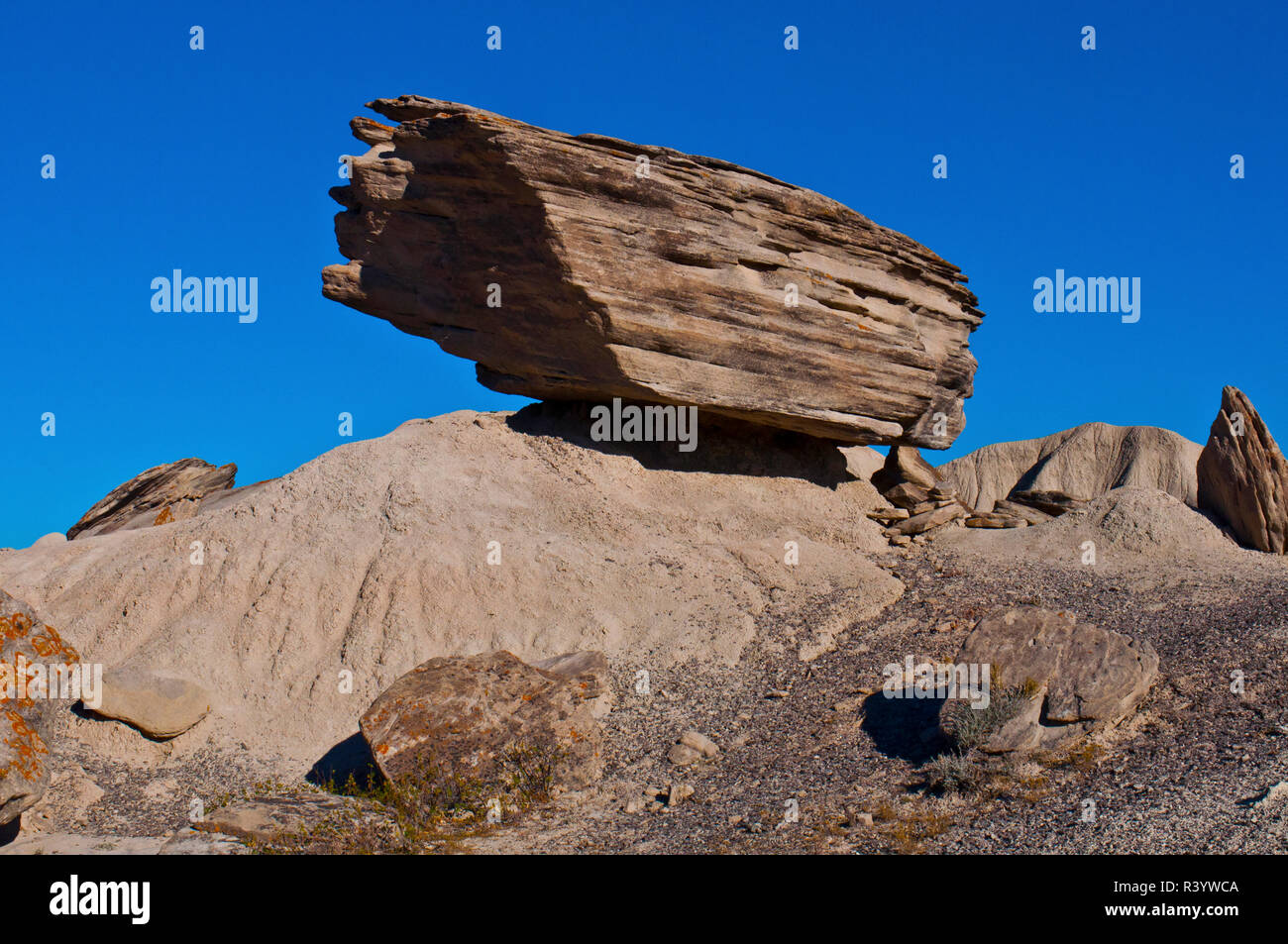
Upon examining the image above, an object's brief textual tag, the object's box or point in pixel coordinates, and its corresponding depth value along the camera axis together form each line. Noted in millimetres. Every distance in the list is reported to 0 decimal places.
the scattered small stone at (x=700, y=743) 11508
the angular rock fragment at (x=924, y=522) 18312
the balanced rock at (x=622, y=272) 15891
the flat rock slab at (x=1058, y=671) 10305
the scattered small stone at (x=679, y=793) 10352
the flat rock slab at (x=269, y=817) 9297
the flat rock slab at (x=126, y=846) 8633
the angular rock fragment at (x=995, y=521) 18438
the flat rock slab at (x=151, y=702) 12555
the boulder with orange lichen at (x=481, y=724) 10875
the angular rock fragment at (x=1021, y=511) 18641
